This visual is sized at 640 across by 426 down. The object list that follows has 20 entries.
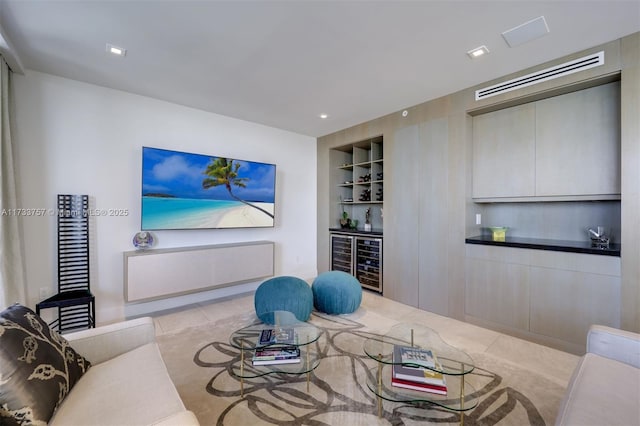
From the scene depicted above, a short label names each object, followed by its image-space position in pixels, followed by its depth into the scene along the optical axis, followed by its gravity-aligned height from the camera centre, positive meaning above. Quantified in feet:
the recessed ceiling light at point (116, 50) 7.46 +4.56
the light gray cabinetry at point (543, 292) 7.38 -2.48
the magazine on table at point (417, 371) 5.09 -3.11
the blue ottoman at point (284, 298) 9.23 -2.97
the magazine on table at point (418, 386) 4.97 -3.26
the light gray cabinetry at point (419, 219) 10.74 -0.30
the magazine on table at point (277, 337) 6.25 -2.99
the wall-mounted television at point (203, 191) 10.54 +0.93
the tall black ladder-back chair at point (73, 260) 8.94 -1.57
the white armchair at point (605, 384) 3.59 -2.66
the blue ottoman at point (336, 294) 10.43 -3.18
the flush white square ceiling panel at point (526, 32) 6.44 +4.47
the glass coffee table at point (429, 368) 4.86 -3.09
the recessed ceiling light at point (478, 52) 7.45 +4.48
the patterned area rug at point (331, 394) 5.27 -3.99
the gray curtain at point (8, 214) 7.37 -0.02
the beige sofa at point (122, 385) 3.45 -2.59
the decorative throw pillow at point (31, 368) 3.26 -2.11
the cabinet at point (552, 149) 7.97 +2.05
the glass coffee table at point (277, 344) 5.86 -3.08
